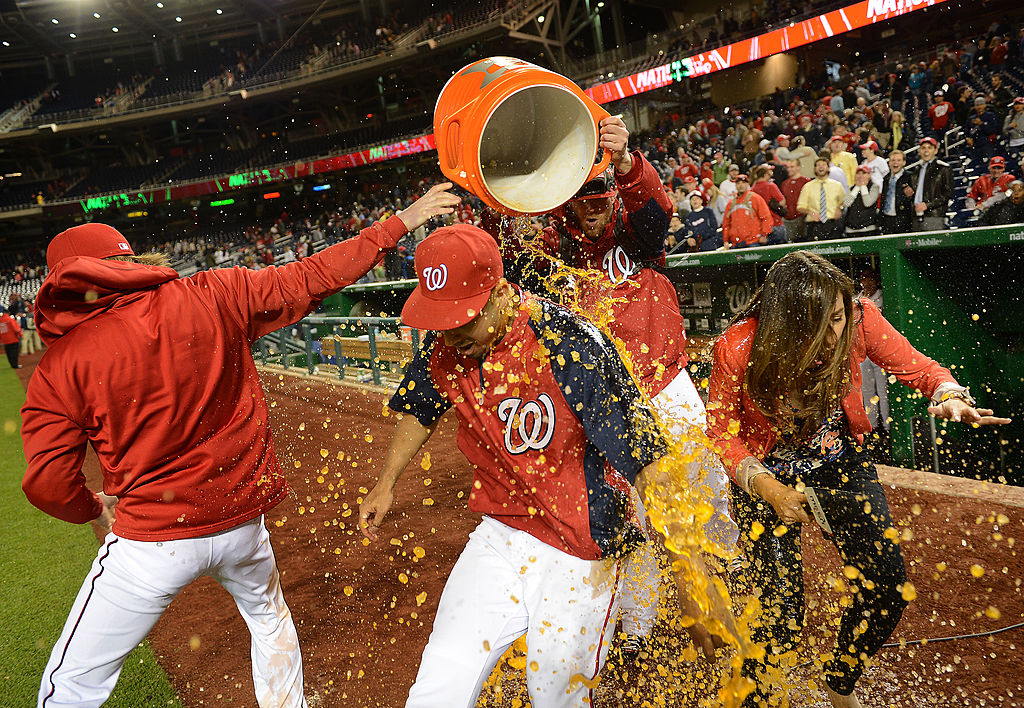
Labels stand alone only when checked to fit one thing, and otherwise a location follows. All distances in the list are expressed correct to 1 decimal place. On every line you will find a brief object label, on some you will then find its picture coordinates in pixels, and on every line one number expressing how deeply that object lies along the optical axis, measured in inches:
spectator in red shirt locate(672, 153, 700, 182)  564.1
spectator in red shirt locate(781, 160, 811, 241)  337.7
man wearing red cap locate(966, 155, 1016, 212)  299.1
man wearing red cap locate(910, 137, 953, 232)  292.6
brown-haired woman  94.9
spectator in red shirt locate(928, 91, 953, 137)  474.3
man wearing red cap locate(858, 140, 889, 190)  319.6
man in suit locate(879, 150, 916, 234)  295.6
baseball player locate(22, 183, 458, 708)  91.2
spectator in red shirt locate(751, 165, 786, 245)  343.9
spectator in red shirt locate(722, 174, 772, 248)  327.3
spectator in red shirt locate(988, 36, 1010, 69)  527.8
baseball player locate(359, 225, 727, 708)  81.0
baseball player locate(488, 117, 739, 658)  123.5
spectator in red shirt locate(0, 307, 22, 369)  786.8
